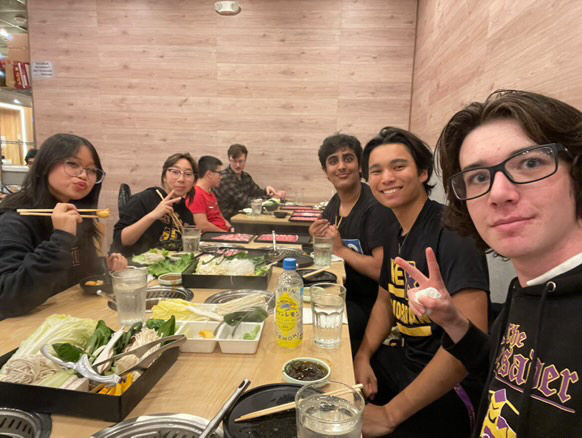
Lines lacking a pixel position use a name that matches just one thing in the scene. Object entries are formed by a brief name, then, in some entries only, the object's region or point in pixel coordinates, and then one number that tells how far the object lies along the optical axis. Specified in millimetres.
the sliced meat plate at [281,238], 2582
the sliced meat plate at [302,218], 3689
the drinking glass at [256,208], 3946
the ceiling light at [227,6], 4535
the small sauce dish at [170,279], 1632
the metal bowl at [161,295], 1401
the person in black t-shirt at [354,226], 2121
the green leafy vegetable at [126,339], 969
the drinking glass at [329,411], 690
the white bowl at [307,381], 903
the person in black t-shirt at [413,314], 1263
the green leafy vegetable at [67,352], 882
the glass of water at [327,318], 1161
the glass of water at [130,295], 1194
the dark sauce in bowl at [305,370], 939
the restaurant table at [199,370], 818
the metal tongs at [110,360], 833
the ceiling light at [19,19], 5756
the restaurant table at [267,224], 3679
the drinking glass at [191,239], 2146
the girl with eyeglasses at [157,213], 2502
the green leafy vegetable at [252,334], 1111
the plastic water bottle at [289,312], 1104
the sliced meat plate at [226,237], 2566
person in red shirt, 3481
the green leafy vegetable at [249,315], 1173
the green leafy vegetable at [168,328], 1050
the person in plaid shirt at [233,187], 4754
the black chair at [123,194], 4086
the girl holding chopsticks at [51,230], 1285
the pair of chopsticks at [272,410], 772
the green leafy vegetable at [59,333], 917
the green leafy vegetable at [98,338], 958
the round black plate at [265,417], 749
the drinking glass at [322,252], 2029
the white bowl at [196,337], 1072
